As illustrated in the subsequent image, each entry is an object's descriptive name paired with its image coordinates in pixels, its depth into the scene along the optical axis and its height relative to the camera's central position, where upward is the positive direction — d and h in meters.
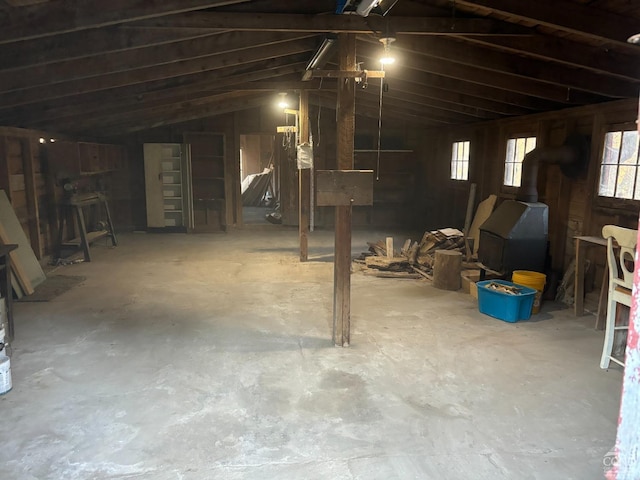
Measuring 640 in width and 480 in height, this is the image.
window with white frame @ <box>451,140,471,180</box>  8.48 +0.15
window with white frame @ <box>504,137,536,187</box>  6.62 +0.17
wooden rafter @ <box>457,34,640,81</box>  3.99 +0.99
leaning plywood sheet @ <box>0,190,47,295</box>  5.13 -1.01
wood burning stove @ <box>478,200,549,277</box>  5.01 -0.74
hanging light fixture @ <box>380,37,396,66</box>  3.77 +0.95
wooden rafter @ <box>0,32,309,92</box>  4.13 +0.94
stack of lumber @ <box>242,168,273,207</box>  13.61 -0.65
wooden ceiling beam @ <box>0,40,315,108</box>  4.75 +0.84
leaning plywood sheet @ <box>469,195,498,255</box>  7.11 -0.70
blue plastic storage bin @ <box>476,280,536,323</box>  4.42 -1.27
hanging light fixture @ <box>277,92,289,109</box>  8.45 +1.25
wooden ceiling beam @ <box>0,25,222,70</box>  3.66 +0.93
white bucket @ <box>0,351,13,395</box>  3.01 -1.34
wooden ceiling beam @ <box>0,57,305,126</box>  5.51 +0.84
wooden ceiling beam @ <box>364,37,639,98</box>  4.48 +1.00
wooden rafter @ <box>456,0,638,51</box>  3.32 +1.08
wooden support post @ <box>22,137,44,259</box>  6.18 -0.40
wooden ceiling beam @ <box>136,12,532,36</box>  3.57 +1.14
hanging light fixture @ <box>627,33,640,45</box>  0.95 +0.27
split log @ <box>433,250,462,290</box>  5.56 -1.18
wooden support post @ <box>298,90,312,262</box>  6.63 -0.29
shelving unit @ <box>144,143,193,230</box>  9.27 -0.39
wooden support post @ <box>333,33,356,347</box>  3.83 -0.44
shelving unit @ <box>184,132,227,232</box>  9.73 -0.31
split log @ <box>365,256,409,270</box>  6.42 -1.29
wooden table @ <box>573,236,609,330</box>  4.46 -1.00
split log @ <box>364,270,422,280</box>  6.20 -1.39
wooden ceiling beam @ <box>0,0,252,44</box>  3.01 +0.97
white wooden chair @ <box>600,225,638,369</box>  3.32 -0.81
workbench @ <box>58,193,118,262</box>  6.94 -0.86
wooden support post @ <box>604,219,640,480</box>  0.76 -0.41
